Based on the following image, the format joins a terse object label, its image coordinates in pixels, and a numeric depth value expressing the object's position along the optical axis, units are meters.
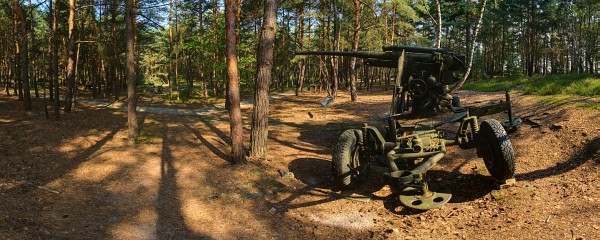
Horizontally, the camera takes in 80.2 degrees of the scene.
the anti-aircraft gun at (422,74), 7.70
